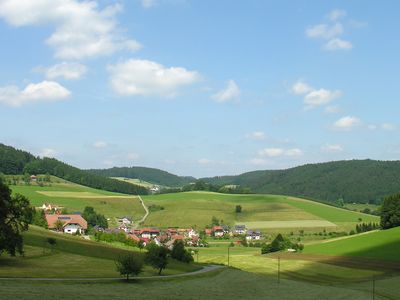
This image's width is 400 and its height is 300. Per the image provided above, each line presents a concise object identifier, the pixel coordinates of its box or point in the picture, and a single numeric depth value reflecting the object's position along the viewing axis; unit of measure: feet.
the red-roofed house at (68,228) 625.82
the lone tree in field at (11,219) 246.88
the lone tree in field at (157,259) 275.59
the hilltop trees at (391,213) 547.90
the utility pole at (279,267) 298.15
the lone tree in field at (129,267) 230.68
